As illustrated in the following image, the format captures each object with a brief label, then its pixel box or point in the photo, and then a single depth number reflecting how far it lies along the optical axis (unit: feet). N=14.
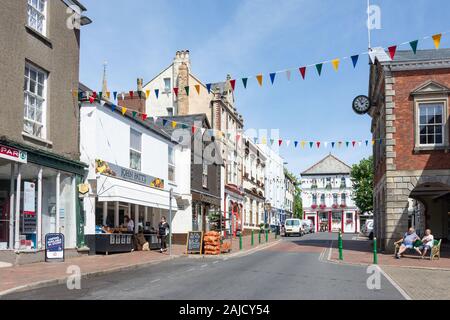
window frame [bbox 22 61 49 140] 60.23
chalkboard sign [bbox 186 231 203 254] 79.87
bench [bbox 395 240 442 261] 71.95
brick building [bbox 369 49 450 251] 82.33
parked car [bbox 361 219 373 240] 179.56
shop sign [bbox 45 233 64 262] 60.08
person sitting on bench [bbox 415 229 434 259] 73.49
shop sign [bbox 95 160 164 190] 73.56
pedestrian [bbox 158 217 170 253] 82.69
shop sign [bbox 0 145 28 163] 53.56
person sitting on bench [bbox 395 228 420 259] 73.97
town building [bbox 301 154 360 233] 316.19
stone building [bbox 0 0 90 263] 56.34
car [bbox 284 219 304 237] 176.55
